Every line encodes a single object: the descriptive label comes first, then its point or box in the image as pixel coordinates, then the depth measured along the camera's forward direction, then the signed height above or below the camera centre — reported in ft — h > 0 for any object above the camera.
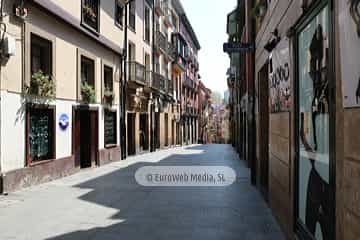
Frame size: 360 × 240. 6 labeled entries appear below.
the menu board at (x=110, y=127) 56.54 -0.50
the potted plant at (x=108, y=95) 55.40 +3.89
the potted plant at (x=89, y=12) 48.37 +13.66
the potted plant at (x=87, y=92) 47.29 +3.70
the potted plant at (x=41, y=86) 34.75 +3.37
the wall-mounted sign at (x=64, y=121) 40.98 +0.30
